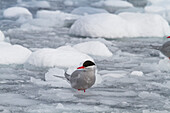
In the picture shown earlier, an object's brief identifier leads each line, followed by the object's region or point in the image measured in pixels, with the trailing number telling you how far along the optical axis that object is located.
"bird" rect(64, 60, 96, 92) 8.40
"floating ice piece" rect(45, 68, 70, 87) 10.12
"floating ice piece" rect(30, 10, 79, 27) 27.54
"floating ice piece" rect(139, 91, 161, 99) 8.97
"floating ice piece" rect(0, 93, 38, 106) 8.20
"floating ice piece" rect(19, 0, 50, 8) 46.01
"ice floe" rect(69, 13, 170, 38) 21.73
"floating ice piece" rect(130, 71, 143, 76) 11.58
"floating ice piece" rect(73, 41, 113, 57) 15.28
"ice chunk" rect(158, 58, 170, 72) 12.46
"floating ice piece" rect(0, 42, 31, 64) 13.04
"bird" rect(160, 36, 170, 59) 13.26
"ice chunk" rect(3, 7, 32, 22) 32.94
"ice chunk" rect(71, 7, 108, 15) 35.78
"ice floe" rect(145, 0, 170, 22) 36.16
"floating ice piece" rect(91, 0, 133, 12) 46.37
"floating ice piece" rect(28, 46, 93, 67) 12.55
